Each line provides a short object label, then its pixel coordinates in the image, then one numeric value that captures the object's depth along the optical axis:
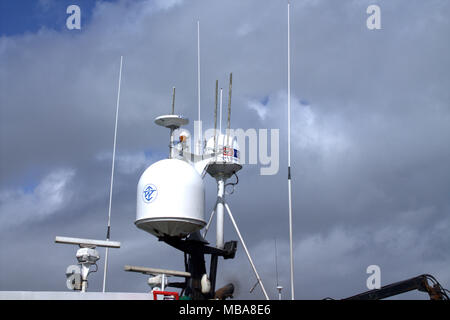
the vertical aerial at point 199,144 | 21.58
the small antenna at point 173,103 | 20.50
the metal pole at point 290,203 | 15.10
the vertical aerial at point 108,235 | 16.56
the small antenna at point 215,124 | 21.36
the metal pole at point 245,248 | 21.33
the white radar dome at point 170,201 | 16.97
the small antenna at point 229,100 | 22.34
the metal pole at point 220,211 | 21.39
